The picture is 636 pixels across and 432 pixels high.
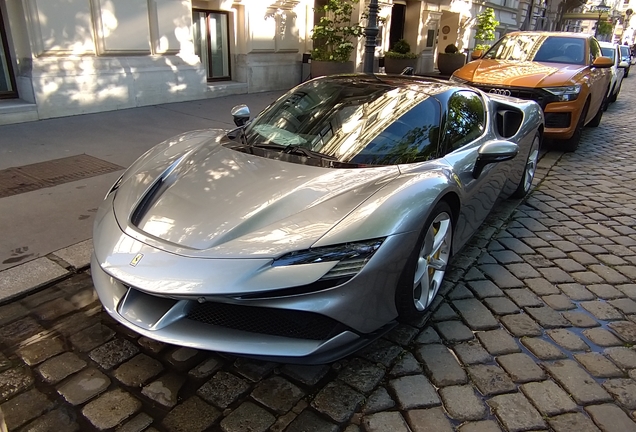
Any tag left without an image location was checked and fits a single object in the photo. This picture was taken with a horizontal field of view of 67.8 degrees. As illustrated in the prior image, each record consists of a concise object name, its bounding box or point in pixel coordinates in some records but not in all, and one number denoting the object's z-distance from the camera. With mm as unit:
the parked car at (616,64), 11791
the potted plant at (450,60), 17172
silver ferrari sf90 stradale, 2062
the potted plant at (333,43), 11180
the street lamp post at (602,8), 47331
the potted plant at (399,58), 14492
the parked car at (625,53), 20094
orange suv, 6758
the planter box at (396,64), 14531
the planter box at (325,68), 11094
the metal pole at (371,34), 7630
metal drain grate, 4566
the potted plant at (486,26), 19562
